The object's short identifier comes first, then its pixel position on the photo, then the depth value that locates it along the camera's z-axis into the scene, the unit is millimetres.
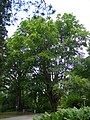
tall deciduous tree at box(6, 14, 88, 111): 11886
